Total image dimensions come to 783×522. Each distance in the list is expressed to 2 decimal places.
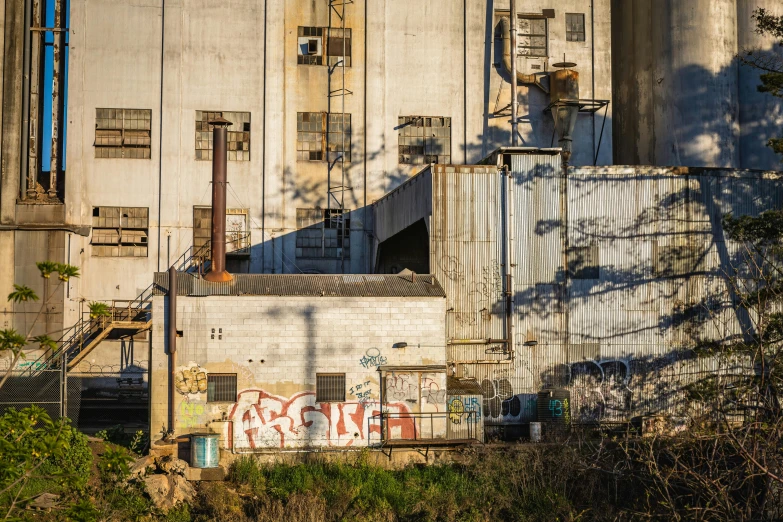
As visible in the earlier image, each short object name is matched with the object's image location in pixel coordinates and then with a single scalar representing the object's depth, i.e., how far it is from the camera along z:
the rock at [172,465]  24.25
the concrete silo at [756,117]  38.59
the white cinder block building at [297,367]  26.44
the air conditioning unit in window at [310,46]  38.53
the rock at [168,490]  22.97
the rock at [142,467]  23.58
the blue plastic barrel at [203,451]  25.06
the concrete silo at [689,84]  38.19
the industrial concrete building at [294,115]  37.03
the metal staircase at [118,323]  32.44
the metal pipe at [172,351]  26.19
